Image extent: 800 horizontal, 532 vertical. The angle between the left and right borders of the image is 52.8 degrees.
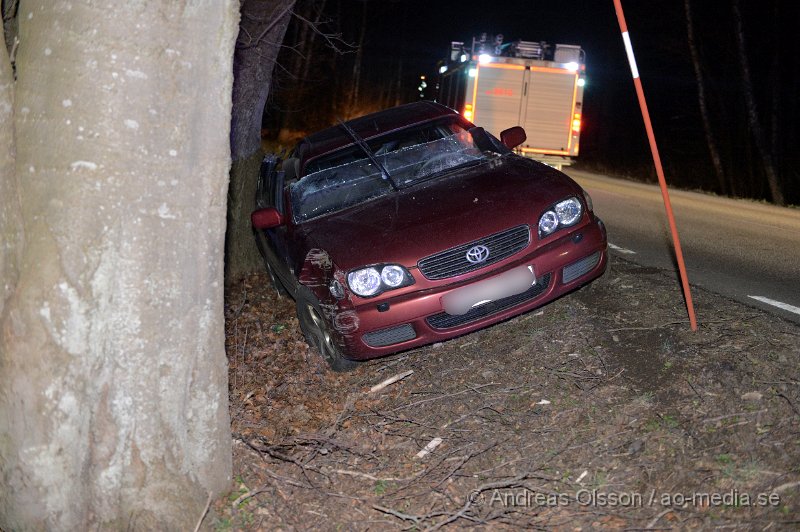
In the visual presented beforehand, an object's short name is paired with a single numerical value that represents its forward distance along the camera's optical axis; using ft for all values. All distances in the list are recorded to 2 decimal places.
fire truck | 59.93
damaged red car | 18.16
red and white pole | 17.09
